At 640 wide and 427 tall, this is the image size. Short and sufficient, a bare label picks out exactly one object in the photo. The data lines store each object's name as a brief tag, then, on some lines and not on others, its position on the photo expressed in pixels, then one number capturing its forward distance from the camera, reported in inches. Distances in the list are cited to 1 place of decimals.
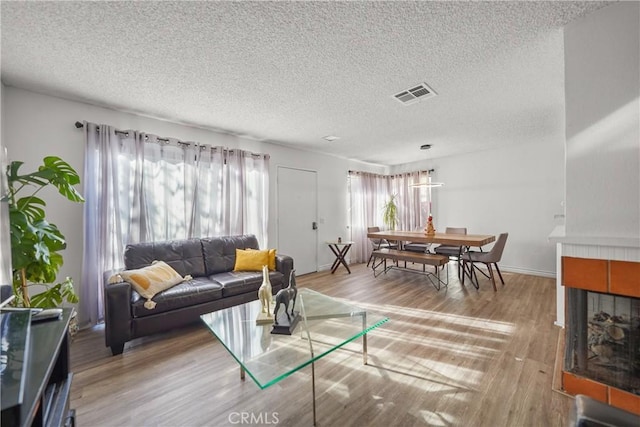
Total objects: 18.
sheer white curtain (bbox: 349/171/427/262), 236.5
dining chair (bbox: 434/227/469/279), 165.0
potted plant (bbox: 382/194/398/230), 234.8
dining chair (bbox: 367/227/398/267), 204.2
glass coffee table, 54.0
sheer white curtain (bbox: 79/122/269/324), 108.2
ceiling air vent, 100.3
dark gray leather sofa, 86.7
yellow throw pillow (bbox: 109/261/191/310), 93.4
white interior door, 184.2
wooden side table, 194.9
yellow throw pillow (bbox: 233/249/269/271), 130.3
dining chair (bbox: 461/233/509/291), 149.1
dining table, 145.5
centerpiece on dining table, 171.5
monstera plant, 71.9
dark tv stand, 25.7
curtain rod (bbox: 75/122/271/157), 107.4
